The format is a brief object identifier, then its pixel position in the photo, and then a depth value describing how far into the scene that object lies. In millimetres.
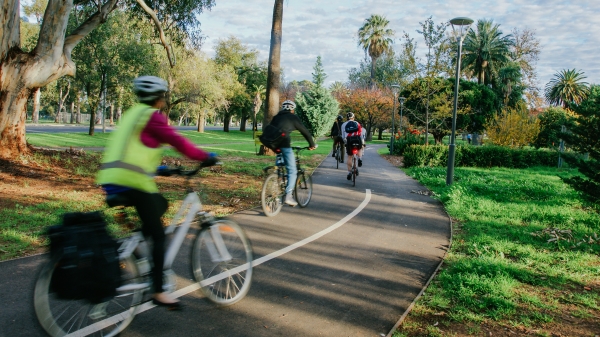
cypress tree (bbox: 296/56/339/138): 48438
